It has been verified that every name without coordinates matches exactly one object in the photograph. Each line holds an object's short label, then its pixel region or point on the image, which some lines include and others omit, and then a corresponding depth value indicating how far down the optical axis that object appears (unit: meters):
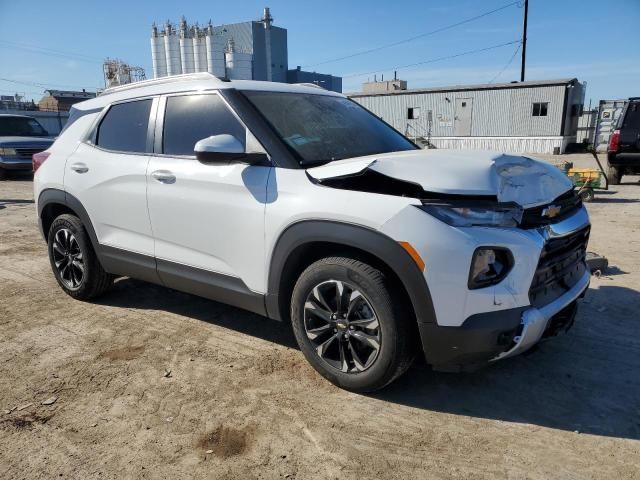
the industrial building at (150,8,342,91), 49.78
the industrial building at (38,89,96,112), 61.19
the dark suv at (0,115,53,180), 14.20
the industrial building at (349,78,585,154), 26.83
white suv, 2.42
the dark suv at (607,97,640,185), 10.98
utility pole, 29.97
